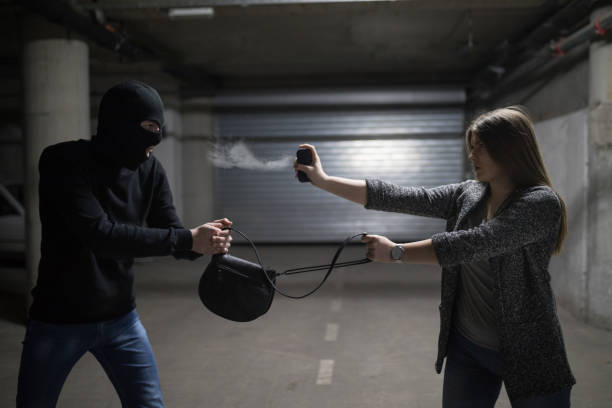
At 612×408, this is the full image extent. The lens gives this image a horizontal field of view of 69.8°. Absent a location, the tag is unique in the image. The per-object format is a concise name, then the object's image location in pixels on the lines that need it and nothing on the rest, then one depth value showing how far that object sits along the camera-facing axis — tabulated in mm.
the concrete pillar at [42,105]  4648
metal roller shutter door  9406
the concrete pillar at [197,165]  9500
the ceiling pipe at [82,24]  4293
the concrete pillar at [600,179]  4215
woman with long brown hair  1369
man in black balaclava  1478
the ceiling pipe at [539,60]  4285
